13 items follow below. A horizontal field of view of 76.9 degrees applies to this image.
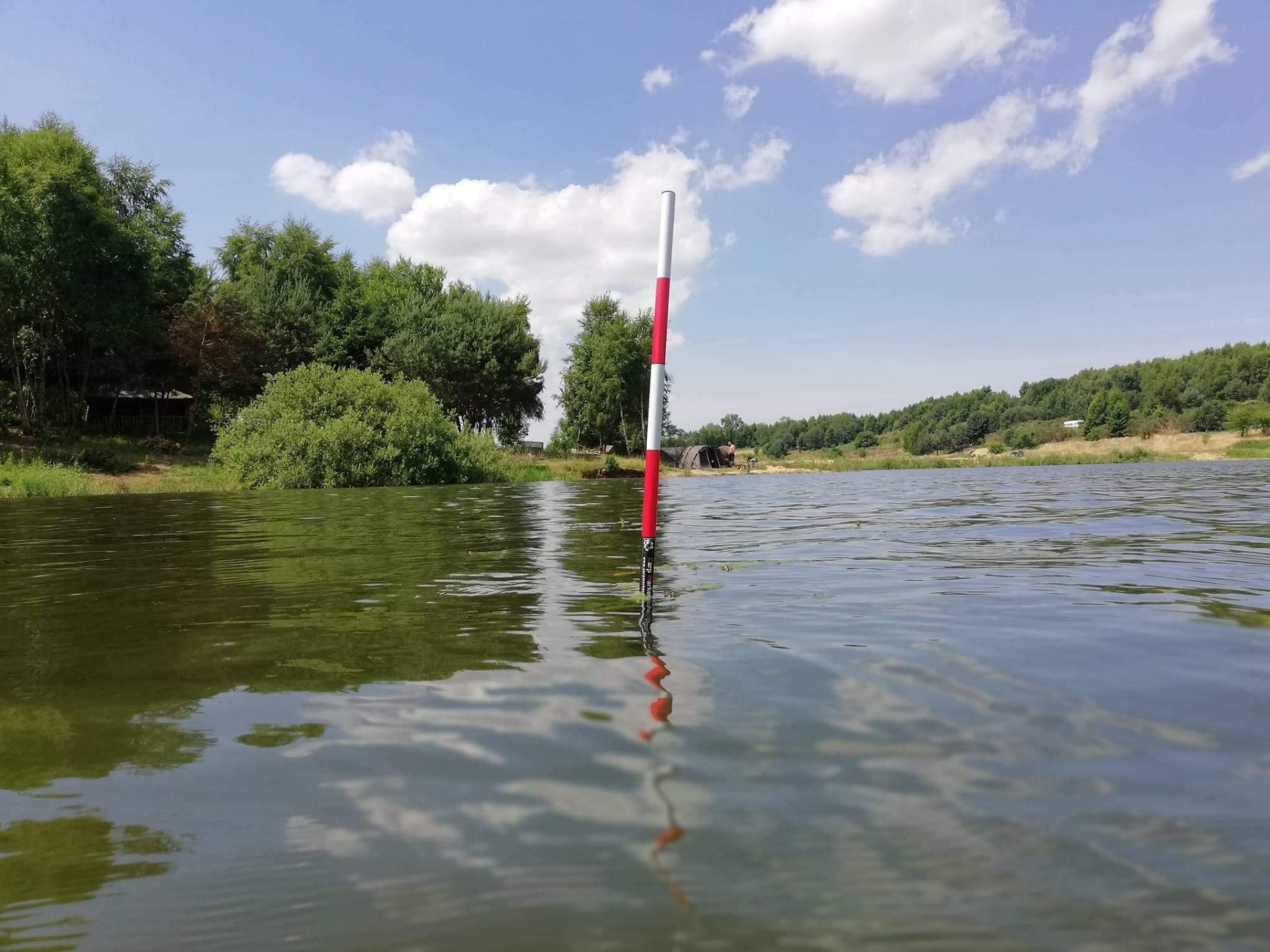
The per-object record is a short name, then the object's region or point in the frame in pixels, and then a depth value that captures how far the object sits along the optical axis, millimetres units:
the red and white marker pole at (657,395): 5602
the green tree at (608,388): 75500
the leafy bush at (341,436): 32875
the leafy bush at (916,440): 152000
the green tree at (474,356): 58750
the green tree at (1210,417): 110125
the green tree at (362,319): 56312
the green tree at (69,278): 39312
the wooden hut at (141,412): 51812
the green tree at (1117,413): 114562
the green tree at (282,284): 54281
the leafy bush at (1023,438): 121875
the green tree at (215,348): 49531
